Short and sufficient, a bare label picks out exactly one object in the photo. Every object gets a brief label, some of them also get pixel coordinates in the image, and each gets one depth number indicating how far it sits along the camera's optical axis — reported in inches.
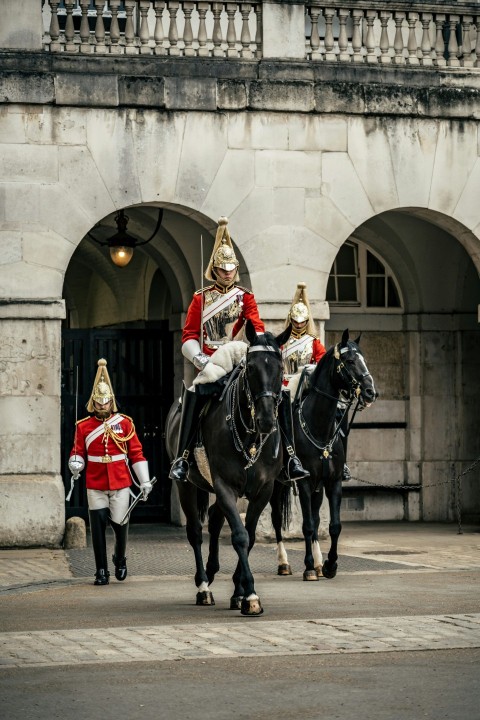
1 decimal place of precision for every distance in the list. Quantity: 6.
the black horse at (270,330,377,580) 588.1
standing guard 585.0
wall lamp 813.2
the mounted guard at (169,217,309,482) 523.8
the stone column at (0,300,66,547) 701.9
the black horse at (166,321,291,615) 471.8
